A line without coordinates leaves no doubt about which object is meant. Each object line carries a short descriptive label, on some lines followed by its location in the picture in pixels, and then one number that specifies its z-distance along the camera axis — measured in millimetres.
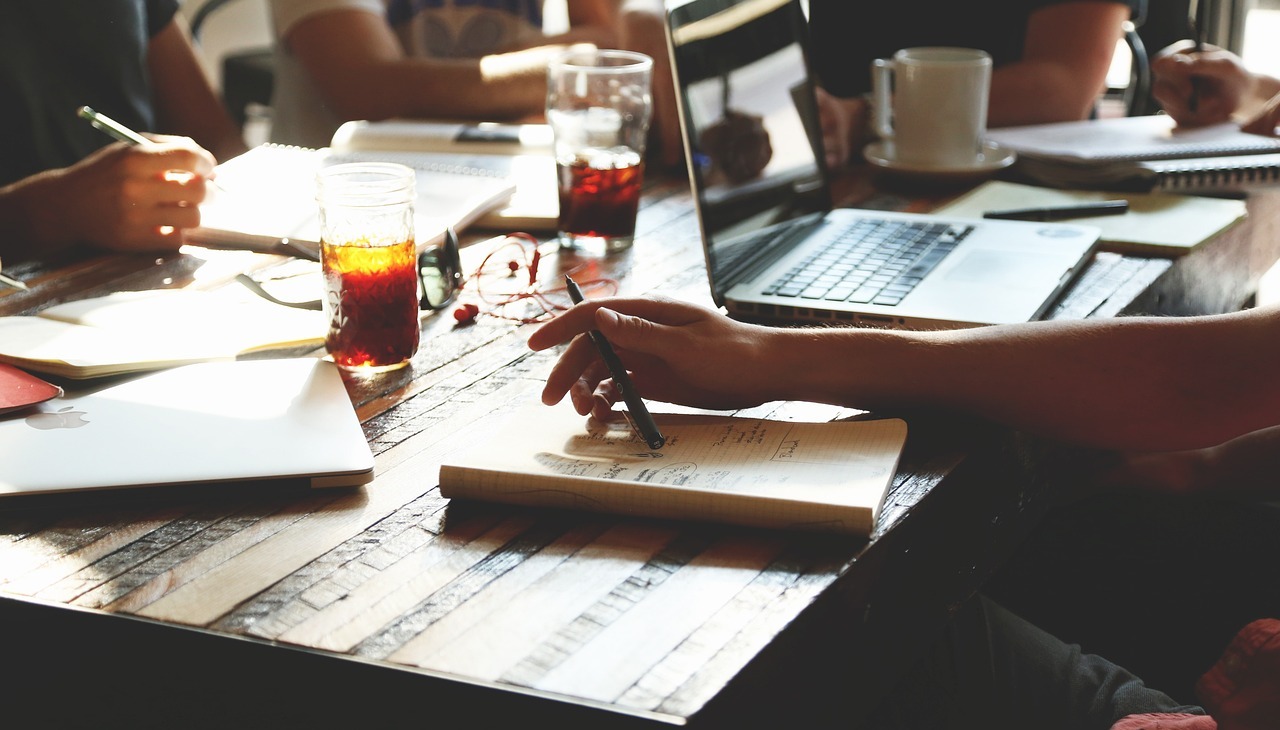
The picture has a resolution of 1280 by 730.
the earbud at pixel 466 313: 1144
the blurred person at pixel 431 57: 1959
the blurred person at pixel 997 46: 1938
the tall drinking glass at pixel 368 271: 996
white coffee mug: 1594
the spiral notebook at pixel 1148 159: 1541
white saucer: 1591
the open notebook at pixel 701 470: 718
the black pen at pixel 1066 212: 1429
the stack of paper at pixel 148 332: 957
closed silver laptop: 776
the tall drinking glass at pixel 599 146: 1350
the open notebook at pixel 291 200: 1356
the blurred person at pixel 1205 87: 1797
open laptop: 1139
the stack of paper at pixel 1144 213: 1340
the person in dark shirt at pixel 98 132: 1345
